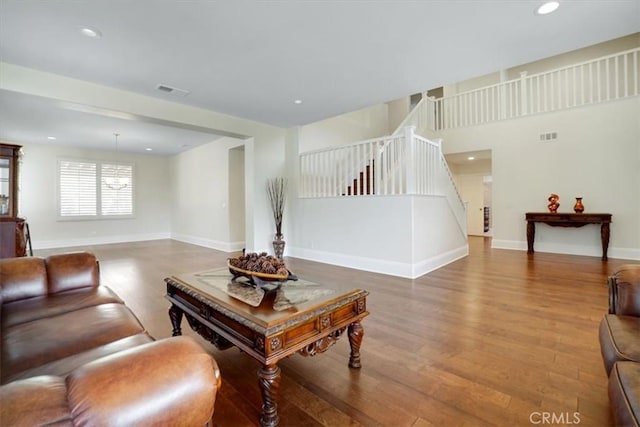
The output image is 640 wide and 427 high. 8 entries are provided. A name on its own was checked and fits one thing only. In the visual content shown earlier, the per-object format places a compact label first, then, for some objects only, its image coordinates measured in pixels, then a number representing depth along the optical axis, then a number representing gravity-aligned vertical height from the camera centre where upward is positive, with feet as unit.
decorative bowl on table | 6.20 -1.17
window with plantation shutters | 25.38 +2.57
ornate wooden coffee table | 4.63 -1.86
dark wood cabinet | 14.31 +1.57
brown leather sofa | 2.04 -1.46
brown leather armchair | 3.34 -1.99
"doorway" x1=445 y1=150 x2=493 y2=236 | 29.40 +2.73
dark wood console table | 16.83 -0.52
